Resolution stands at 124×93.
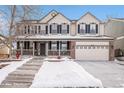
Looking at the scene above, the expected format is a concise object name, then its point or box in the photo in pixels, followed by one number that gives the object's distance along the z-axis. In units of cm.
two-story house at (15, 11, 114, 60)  643
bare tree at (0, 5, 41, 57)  492
